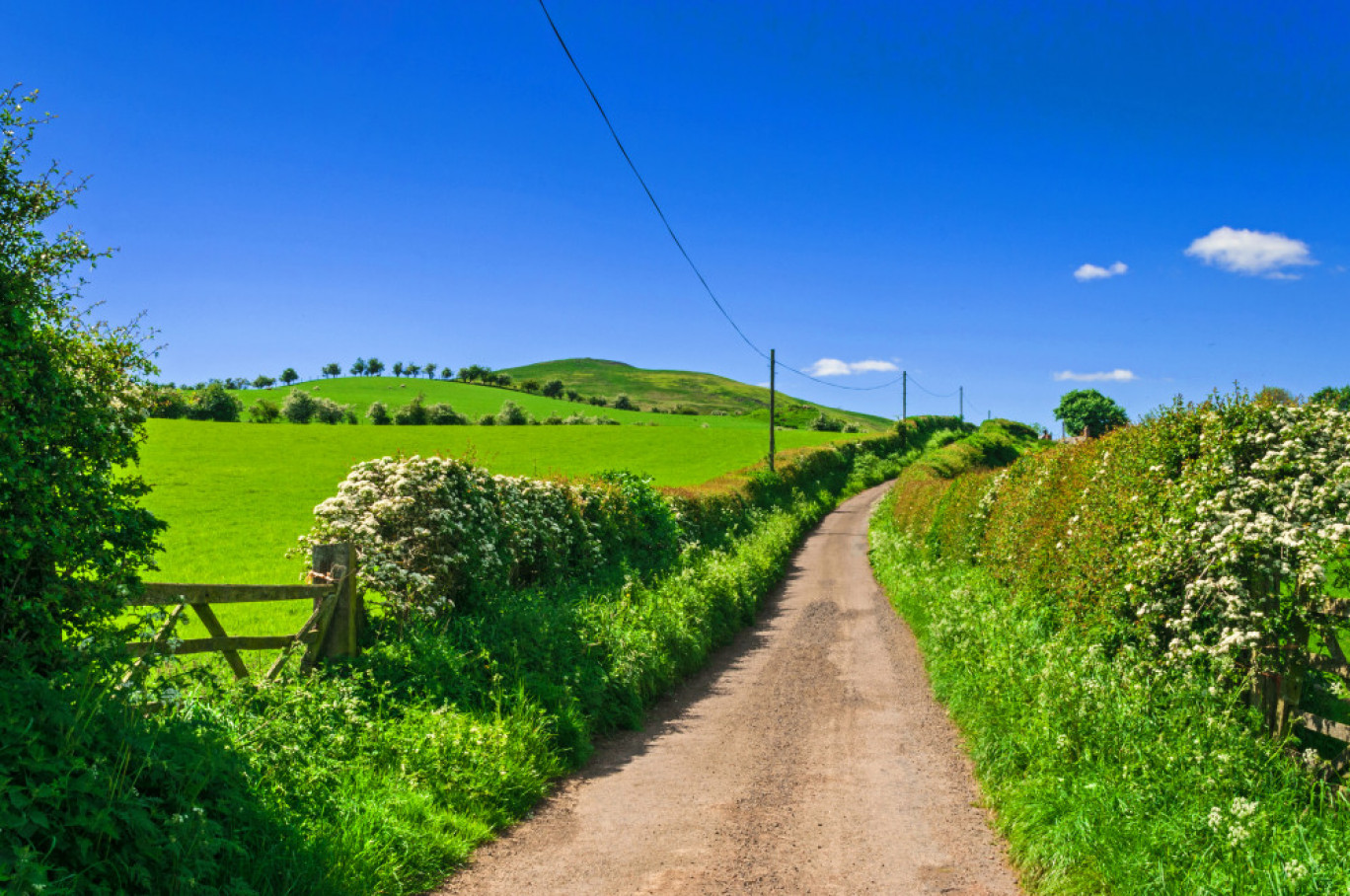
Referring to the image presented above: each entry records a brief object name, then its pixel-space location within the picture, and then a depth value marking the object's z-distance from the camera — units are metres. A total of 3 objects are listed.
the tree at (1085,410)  125.19
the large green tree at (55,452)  4.59
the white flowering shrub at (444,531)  9.59
